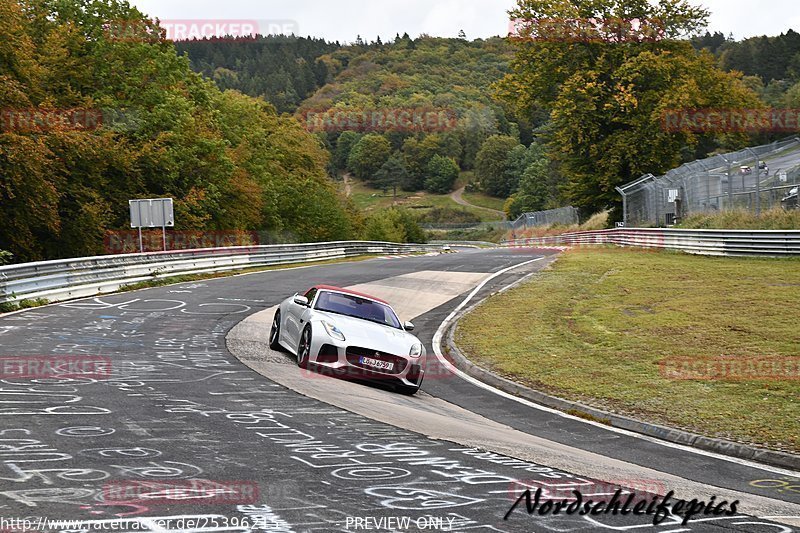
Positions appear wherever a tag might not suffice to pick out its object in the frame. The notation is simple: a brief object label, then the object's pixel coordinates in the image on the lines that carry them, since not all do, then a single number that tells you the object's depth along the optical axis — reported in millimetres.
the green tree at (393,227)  112312
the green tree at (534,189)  144625
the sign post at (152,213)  33125
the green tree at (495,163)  190750
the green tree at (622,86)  51062
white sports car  13070
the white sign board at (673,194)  40375
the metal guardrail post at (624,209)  48238
